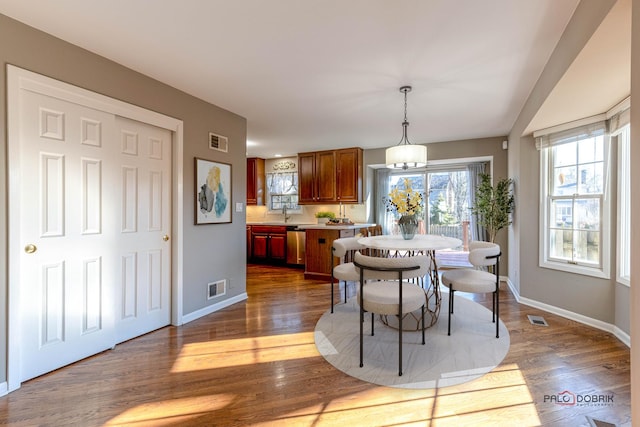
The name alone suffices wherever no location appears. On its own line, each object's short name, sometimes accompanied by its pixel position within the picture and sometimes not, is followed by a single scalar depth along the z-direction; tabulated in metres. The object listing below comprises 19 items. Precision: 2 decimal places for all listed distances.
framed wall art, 3.35
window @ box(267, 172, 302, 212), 6.88
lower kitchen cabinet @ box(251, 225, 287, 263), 6.29
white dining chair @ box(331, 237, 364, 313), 3.13
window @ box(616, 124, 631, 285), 2.77
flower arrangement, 3.18
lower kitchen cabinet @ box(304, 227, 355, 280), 5.12
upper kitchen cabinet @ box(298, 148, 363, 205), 5.82
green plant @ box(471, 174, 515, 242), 4.34
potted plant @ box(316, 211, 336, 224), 6.22
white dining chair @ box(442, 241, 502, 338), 2.80
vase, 3.14
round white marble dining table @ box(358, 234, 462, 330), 2.68
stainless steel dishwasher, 6.09
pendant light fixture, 3.11
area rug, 2.17
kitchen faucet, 6.96
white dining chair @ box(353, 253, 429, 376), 2.21
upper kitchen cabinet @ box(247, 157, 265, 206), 6.96
